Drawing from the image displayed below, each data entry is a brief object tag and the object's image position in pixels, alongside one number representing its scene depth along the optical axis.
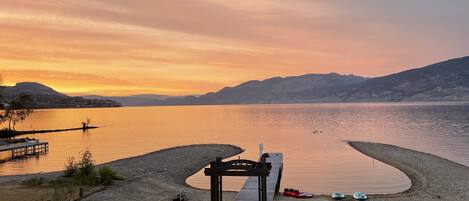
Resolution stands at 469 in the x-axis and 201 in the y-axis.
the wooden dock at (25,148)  56.14
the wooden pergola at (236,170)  19.72
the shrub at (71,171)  32.98
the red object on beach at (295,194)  27.67
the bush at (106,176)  29.62
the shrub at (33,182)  29.28
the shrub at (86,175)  28.80
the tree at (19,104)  93.33
